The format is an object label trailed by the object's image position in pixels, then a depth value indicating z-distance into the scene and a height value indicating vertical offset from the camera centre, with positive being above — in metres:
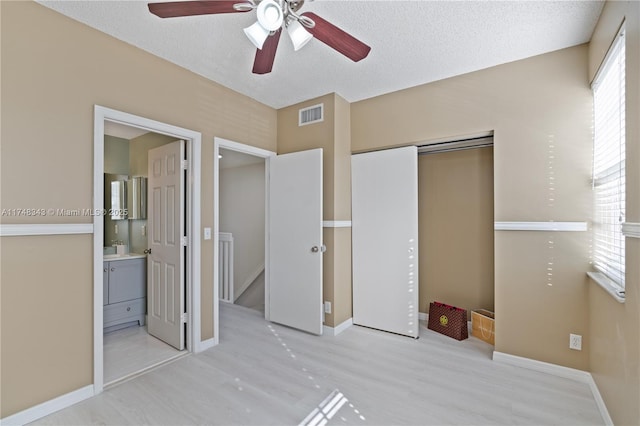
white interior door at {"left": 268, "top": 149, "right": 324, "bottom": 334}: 3.19 -0.29
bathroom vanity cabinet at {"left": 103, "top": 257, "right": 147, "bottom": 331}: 3.20 -0.87
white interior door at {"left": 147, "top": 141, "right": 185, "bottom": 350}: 2.78 -0.30
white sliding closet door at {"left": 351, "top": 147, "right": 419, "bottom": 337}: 3.10 -0.28
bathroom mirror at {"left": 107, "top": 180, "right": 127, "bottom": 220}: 3.77 +0.17
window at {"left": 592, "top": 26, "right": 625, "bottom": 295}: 1.73 +0.32
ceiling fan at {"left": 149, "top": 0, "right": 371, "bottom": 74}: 1.37 +0.95
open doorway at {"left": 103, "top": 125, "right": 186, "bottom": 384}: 2.72 -0.48
